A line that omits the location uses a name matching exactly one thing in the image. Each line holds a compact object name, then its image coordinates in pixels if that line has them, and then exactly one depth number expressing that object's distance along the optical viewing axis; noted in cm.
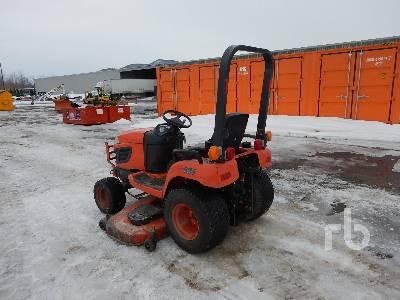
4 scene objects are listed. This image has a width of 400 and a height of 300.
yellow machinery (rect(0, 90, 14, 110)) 2533
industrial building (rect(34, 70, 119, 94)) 5059
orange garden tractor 307
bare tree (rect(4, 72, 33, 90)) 11476
